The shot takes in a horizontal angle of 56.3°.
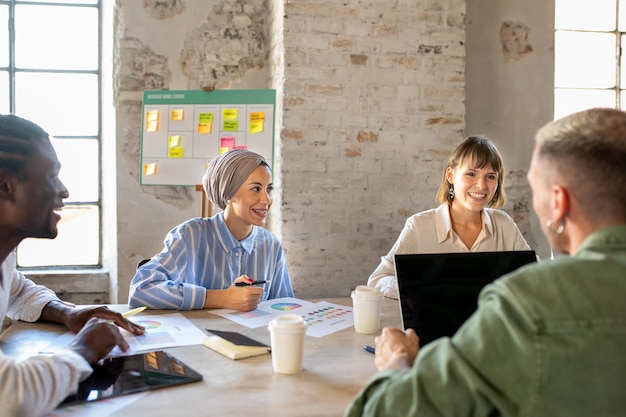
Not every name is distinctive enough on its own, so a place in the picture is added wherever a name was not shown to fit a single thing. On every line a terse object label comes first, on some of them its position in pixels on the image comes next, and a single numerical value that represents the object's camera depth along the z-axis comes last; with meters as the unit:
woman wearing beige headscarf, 2.34
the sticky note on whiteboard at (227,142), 3.67
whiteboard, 3.67
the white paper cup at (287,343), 1.43
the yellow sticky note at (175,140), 3.70
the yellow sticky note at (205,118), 3.70
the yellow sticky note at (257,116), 3.63
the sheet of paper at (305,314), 1.92
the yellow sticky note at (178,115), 3.71
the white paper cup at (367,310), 1.85
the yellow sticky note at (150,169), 3.71
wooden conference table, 1.23
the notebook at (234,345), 1.56
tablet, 1.29
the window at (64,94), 4.14
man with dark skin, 1.16
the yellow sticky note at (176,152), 3.70
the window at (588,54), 4.56
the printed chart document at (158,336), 1.64
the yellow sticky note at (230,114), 3.68
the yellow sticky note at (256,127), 3.63
